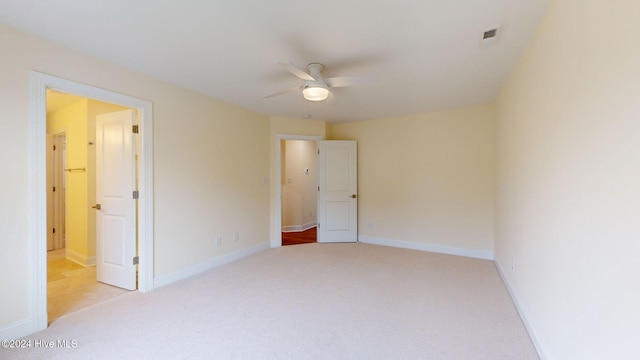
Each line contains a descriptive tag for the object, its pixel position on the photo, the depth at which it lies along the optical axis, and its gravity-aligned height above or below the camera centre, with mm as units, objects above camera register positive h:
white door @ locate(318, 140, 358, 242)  5367 -262
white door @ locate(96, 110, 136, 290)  3117 -261
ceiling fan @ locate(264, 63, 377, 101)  2336 +872
